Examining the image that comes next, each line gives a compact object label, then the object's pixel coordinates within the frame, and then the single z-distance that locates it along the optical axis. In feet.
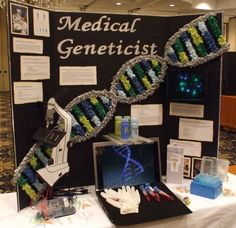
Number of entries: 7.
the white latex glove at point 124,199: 5.07
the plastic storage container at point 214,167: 6.33
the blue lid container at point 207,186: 5.79
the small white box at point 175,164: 6.27
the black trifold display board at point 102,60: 5.64
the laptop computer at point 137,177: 4.98
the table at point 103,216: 4.90
